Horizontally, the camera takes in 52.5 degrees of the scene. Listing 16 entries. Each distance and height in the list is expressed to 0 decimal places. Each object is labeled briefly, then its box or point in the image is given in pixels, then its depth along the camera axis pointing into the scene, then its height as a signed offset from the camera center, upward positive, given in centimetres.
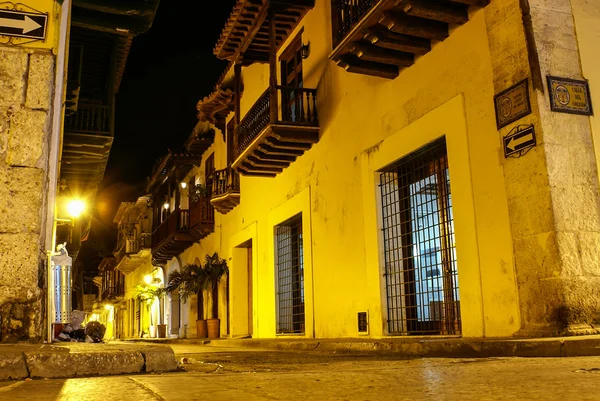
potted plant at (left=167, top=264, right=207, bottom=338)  1708 +107
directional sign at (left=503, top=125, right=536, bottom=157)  590 +161
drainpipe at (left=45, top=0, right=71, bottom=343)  527 +155
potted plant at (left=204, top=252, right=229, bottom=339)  1689 +116
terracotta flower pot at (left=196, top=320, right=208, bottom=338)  1770 -26
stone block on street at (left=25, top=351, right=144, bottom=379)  342 -23
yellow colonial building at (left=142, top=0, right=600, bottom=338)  582 +184
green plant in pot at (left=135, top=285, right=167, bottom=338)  2352 +93
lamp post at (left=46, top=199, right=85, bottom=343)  579 +36
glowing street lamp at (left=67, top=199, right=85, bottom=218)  1286 +246
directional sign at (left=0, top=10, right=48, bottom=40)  508 +250
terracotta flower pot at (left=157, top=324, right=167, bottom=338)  2345 -36
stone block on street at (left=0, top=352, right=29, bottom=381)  334 -22
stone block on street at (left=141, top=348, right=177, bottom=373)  379 -24
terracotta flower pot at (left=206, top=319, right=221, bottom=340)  1698 -26
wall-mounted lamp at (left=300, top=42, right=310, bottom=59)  1187 +510
